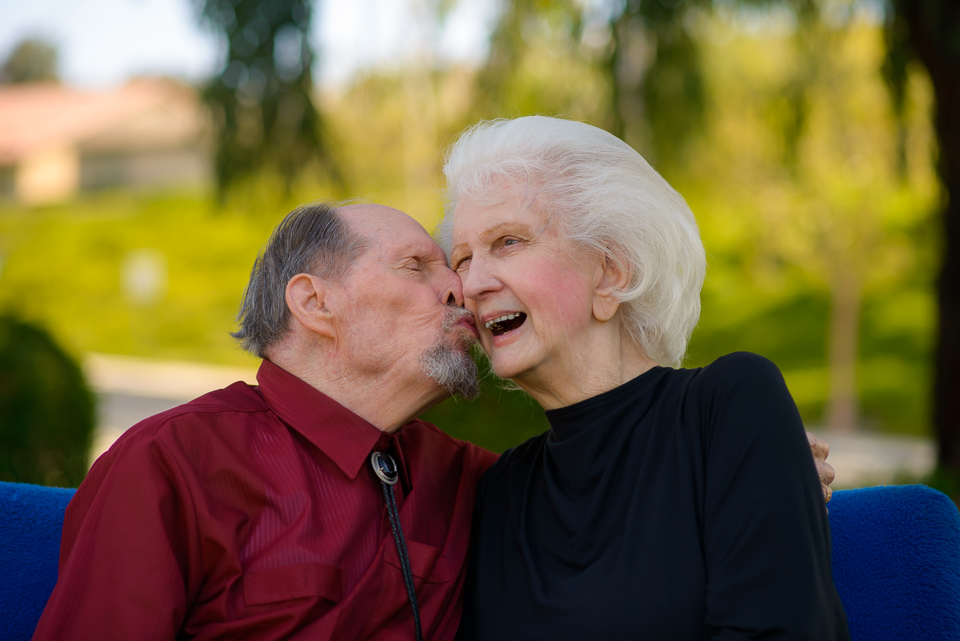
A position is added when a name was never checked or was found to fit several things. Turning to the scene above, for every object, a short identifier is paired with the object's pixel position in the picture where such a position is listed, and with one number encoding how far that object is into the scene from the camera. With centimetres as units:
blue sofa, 187
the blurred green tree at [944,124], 457
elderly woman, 150
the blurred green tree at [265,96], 380
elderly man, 155
